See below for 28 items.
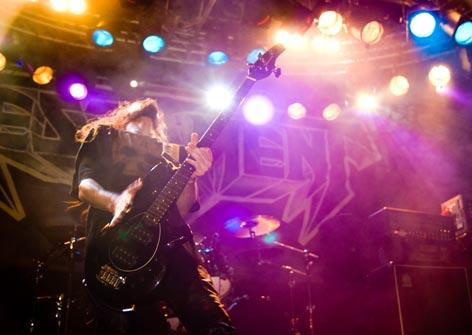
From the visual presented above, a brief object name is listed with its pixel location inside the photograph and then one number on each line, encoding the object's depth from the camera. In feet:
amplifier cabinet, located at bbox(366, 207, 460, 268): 17.22
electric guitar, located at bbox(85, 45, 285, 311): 8.22
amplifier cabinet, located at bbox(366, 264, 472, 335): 16.16
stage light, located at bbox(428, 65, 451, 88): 20.61
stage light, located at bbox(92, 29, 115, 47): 19.22
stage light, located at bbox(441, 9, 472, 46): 16.61
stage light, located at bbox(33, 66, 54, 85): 20.85
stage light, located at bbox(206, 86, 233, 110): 22.44
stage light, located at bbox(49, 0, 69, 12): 17.66
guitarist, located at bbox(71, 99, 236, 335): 8.27
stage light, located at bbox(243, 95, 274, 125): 23.70
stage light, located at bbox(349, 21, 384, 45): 18.45
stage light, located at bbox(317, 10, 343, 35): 17.46
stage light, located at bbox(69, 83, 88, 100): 21.30
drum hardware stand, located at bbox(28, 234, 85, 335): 14.83
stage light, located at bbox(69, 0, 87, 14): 17.75
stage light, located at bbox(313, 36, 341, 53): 20.21
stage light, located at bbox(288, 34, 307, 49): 18.51
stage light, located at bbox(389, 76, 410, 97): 21.38
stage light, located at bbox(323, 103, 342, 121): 23.99
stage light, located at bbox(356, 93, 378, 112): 22.80
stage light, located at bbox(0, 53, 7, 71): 19.48
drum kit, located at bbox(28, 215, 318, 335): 15.85
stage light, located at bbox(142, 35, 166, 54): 19.26
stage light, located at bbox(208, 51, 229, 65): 20.97
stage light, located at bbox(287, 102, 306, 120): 24.14
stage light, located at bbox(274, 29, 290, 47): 19.24
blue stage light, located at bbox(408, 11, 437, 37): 17.35
